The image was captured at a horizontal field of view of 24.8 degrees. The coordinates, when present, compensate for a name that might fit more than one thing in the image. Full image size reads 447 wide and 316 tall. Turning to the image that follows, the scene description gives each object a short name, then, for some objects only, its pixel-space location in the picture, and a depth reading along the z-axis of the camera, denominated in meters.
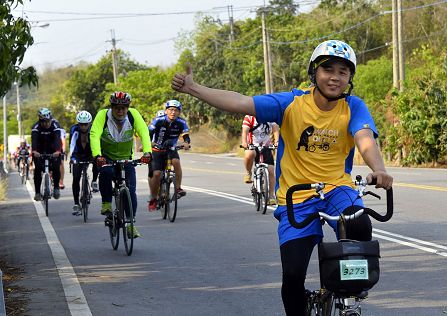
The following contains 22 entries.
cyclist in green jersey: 12.34
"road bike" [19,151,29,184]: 33.56
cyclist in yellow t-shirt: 5.78
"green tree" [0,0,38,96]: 10.53
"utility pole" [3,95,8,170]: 66.93
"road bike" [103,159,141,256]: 12.14
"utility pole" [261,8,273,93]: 51.00
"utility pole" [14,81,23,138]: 89.81
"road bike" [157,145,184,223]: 16.23
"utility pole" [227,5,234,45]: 77.69
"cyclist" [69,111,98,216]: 17.09
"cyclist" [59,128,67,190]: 18.61
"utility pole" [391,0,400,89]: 37.47
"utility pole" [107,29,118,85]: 84.88
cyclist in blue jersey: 16.38
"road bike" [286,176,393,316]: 5.11
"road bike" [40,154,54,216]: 18.36
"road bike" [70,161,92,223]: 17.22
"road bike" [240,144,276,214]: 16.69
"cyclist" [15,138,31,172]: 34.03
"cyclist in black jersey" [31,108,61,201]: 18.00
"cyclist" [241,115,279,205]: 16.94
